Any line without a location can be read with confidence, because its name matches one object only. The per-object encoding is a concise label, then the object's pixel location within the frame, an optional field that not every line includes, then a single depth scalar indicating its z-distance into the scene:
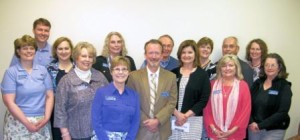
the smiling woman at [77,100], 2.96
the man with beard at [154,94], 3.09
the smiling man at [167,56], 4.03
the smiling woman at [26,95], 3.04
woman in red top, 3.29
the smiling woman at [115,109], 2.88
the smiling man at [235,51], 3.87
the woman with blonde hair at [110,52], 3.68
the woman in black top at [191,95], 3.27
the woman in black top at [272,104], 3.41
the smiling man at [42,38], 3.75
